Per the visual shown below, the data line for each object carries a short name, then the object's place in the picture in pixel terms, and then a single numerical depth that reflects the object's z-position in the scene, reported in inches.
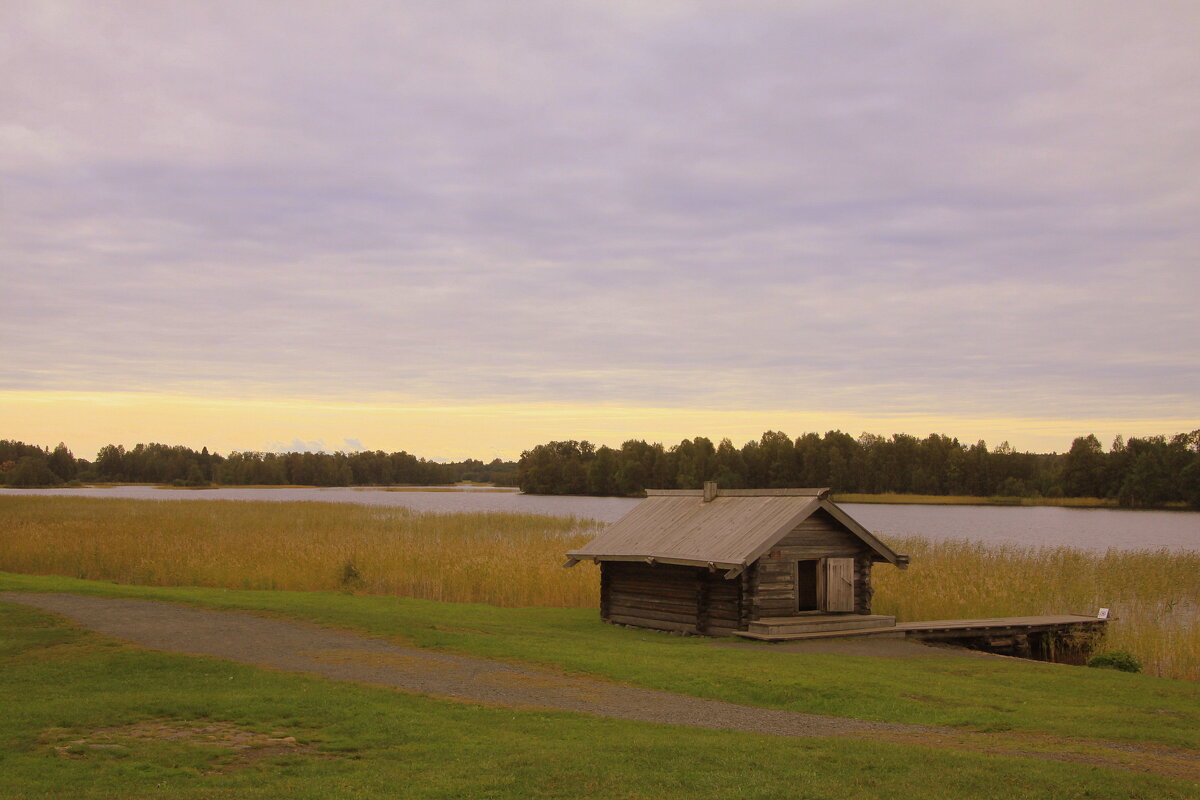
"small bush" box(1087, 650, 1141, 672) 715.4
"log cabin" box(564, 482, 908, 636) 801.6
